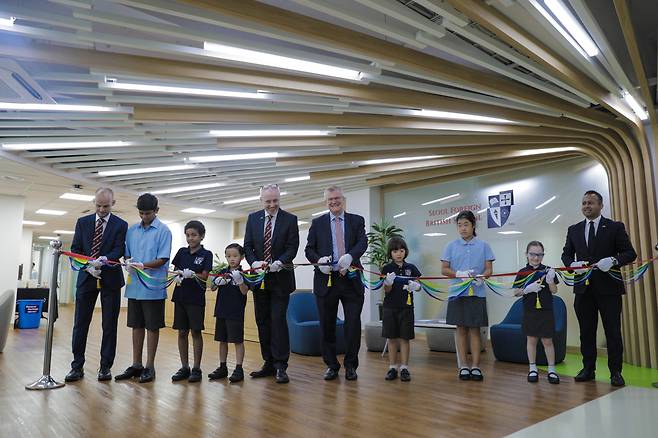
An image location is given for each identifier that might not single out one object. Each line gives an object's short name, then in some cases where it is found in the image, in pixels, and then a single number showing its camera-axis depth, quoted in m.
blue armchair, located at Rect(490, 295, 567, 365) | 5.48
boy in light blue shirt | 4.07
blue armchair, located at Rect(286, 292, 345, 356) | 5.96
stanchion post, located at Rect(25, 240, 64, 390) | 3.76
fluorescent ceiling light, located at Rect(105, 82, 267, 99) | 4.79
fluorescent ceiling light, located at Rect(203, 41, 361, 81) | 4.07
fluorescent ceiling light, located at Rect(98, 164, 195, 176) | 8.30
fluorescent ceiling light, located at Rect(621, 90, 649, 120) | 5.17
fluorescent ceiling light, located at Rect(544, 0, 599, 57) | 3.55
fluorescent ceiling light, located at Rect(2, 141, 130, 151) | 6.84
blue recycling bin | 10.05
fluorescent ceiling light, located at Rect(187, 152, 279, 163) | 7.50
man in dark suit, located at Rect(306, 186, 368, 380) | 4.14
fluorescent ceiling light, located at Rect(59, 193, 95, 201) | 10.45
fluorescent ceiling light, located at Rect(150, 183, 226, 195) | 9.83
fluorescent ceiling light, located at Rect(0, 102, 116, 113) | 5.35
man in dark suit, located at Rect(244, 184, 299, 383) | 4.07
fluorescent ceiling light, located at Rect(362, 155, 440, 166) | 7.75
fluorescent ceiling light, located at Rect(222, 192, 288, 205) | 11.34
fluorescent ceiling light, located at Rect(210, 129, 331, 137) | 6.26
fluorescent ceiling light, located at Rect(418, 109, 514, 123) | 5.68
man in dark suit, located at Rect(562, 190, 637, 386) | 4.10
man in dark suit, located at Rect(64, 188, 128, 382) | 4.06
